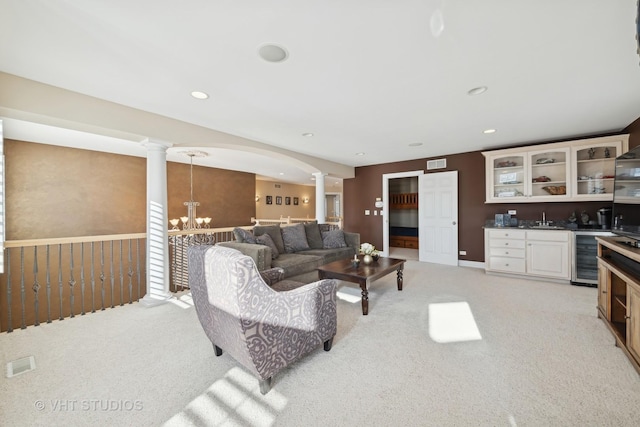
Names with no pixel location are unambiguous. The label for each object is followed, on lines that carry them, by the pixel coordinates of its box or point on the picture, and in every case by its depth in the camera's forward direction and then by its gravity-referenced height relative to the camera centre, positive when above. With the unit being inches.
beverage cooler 148.9 -29.1
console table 70.4 -28.4
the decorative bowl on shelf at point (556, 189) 166.4 +14.4
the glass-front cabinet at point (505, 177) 181.9 +25.0
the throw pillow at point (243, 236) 153.8 -14.8
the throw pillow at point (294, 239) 174.6 -19.1
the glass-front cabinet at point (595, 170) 153.4 +25.9
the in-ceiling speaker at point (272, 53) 72.9 +48.2
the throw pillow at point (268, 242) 154.6 -18.7
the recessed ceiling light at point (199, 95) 101.7 +48.7
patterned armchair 59.6 -26.9
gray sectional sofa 138.7 -23.0
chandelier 196.8 +0.5
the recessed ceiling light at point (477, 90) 98.4 +48.5
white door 213.5 -5.2
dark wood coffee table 111.8 -29.4
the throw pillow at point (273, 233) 167.0 -14.0
